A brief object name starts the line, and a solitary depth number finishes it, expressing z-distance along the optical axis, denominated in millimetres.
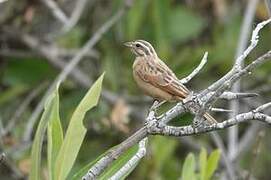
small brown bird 6258
